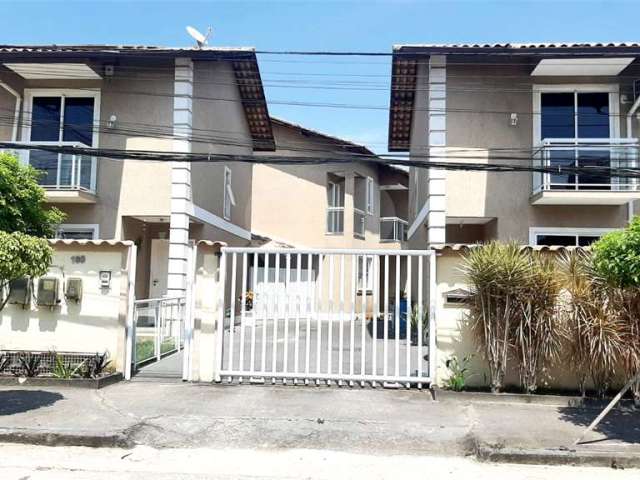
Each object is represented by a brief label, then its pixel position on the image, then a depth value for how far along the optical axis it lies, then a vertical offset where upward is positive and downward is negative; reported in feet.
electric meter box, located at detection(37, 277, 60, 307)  27.71 -0.60
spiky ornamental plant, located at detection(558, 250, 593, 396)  23.17 -0.59
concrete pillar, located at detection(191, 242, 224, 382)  27.20 -2.07
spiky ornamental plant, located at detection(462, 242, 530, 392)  23.71 -0.15
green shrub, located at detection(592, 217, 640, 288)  18.07 +1.28
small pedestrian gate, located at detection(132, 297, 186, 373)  30.76 -2.82
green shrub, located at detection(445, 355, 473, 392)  25.09 -3.76
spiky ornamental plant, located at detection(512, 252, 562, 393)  23.67 -1.24
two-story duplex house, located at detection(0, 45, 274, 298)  44.86 +13.29
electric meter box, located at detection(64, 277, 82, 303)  27.68 -0.47
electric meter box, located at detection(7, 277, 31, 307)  27.81 -0.70
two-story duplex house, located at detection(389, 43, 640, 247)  42.19 +12.58
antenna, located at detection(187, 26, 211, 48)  46.03 +20.88
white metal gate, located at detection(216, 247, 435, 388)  25.88 -1.36
